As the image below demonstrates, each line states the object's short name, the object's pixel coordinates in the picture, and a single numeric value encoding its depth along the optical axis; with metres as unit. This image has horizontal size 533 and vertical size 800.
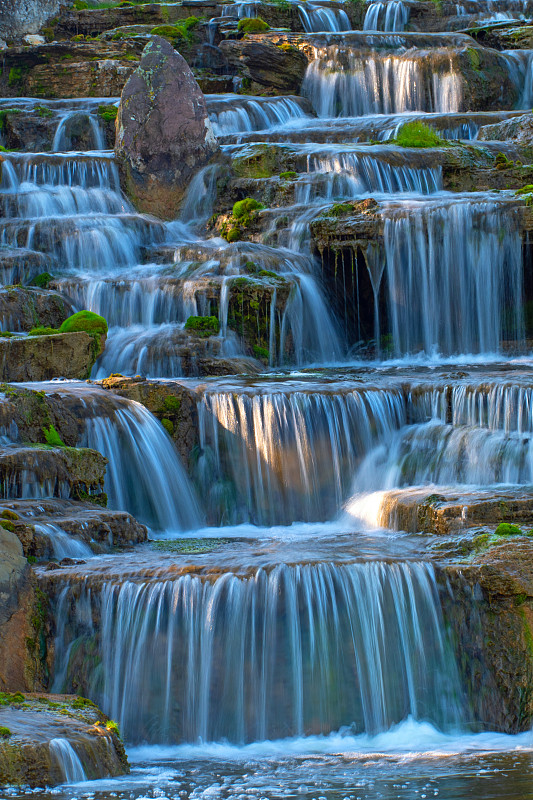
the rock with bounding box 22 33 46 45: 41.73
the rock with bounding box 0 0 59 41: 42.25
